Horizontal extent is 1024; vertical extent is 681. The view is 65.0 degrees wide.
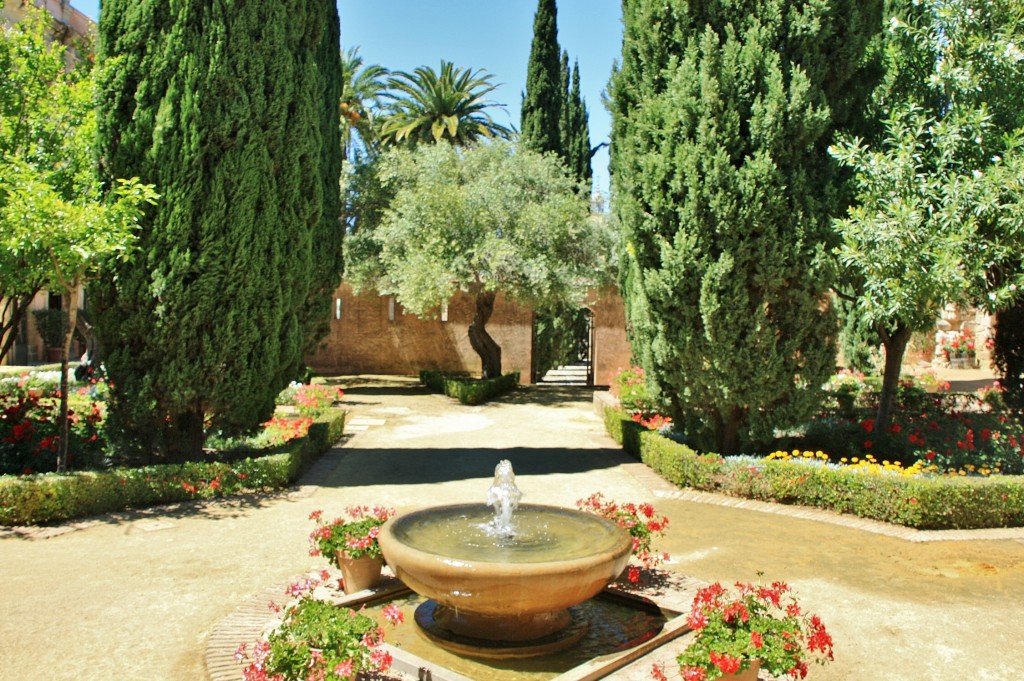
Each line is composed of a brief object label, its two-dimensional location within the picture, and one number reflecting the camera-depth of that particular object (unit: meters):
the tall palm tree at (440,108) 29.38
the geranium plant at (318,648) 3.89
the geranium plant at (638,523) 6.29
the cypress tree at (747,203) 9.52
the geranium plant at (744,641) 3.99
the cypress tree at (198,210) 8.93
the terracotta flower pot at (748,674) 4.02
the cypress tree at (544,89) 25.23
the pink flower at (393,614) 4.59
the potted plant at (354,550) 5.85
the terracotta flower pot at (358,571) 5.87
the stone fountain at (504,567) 4.43
